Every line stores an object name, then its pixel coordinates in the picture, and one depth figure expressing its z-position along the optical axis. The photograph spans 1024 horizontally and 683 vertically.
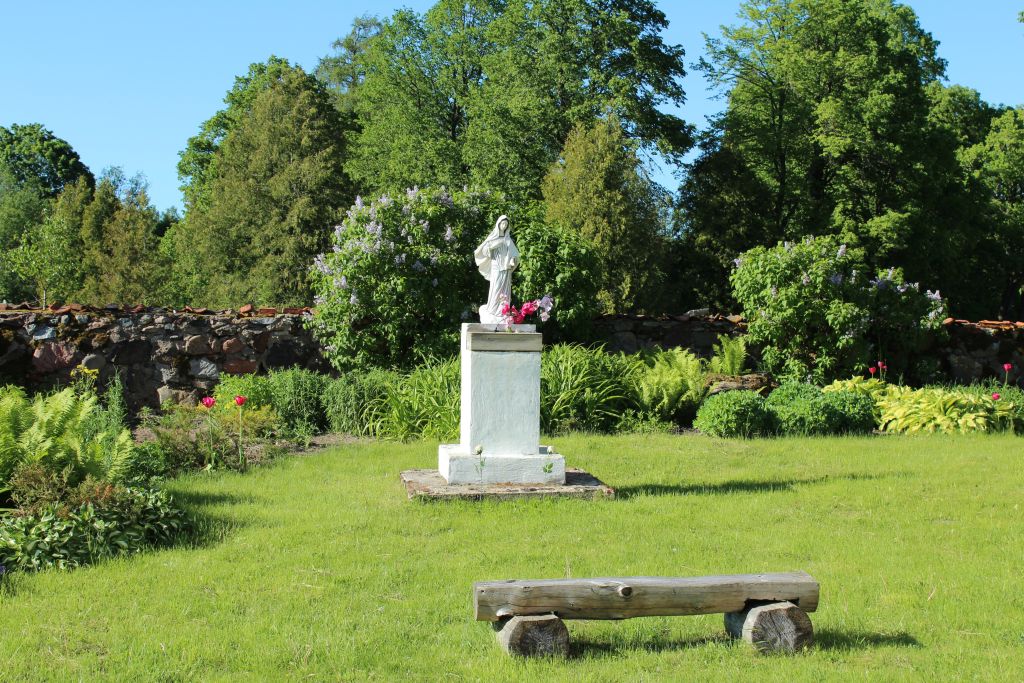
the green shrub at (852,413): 11.71
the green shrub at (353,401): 11.49
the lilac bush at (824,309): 13.84
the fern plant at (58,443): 6.64
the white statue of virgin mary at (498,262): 8.41
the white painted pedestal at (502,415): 8.00
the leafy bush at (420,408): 10.90
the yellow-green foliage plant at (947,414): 11.88
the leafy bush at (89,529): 5.83
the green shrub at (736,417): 11.27
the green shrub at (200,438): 9.09
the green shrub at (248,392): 11.39
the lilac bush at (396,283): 12.98
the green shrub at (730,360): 13.94
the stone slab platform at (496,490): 7.64
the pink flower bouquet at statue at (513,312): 8.16
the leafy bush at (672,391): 12.03
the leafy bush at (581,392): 11.52
